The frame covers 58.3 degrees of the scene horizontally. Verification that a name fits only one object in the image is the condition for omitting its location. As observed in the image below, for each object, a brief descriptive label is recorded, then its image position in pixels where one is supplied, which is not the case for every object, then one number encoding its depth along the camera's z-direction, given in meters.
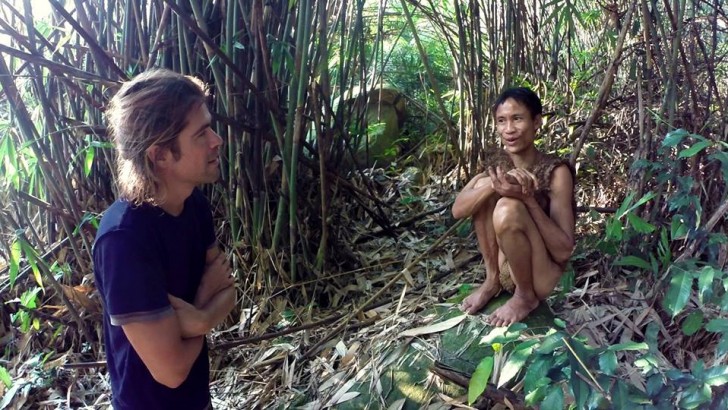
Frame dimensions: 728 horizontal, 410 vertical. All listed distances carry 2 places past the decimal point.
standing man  1.38
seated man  2.15
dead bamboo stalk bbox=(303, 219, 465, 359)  2.68
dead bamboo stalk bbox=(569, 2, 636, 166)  2.39
